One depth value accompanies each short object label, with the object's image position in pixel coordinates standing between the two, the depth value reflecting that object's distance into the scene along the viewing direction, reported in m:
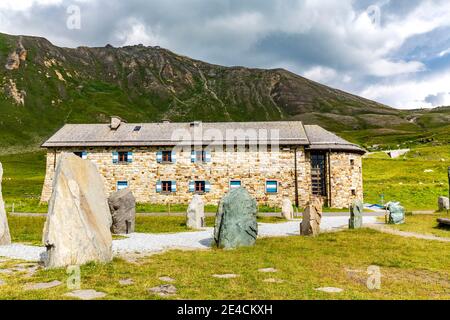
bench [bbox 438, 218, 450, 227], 17.70
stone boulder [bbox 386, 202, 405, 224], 20.06
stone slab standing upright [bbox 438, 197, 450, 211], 27.44
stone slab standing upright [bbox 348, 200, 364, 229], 17.64
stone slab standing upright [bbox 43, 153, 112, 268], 8.62
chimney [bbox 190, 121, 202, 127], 38.28
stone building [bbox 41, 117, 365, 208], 33.94
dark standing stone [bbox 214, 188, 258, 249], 12.41
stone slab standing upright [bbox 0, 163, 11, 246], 12.99
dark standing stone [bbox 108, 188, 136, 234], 17.14
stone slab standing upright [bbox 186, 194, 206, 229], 19.75
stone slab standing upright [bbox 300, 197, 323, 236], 15.52
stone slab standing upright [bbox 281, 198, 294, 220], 25.47
